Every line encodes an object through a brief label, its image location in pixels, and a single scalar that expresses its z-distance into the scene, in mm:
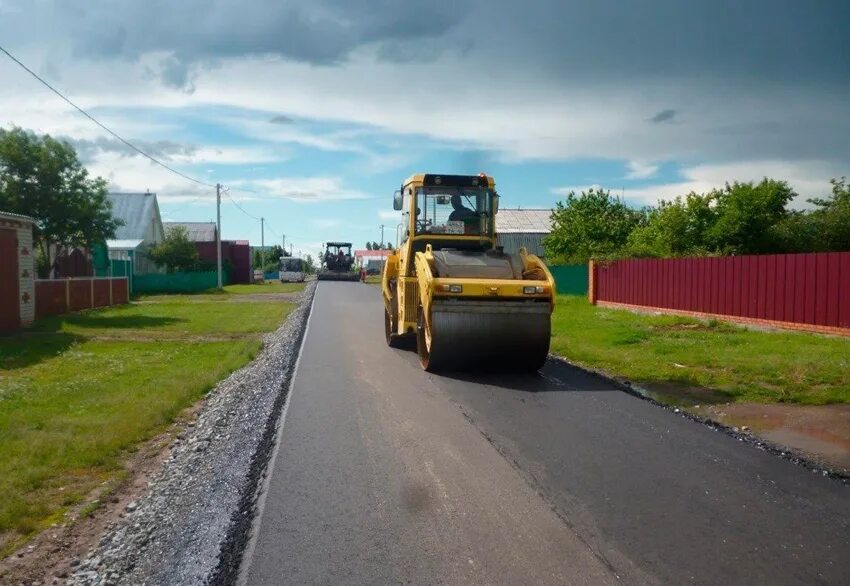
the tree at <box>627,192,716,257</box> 37219
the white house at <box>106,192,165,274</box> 59594
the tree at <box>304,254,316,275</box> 173062
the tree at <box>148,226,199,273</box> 59344
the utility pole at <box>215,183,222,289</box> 57491
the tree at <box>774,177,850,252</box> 28428
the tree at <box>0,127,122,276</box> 30609
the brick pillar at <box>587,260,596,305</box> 31648
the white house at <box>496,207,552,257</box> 69812
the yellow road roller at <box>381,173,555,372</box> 12430
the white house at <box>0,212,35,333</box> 22578
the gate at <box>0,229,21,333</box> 22406
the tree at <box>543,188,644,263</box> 48812
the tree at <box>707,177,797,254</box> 33375
